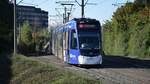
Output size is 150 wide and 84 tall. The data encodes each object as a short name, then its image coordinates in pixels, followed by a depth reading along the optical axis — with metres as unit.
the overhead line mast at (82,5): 39.50
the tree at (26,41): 50.28
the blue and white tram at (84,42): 22.67
